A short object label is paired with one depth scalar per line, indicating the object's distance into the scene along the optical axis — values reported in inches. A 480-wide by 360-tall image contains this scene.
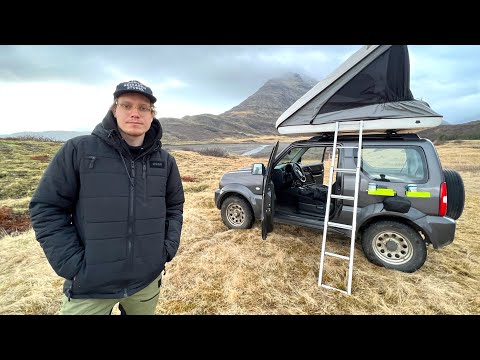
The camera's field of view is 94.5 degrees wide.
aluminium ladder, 113.5
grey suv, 120.9
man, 57.0
